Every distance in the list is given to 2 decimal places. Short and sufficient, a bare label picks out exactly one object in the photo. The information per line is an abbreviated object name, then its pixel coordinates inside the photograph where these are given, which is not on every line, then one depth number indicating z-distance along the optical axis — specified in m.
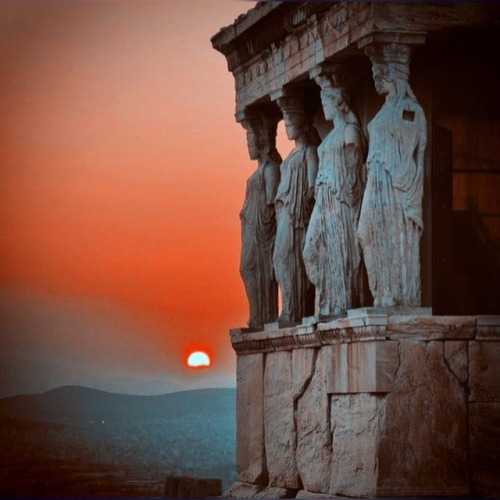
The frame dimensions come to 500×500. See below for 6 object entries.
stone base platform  18.67
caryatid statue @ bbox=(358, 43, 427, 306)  18.94
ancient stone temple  18.73
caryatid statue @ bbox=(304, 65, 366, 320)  19.89
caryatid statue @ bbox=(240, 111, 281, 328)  22.27
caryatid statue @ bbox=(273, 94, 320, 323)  21.17
